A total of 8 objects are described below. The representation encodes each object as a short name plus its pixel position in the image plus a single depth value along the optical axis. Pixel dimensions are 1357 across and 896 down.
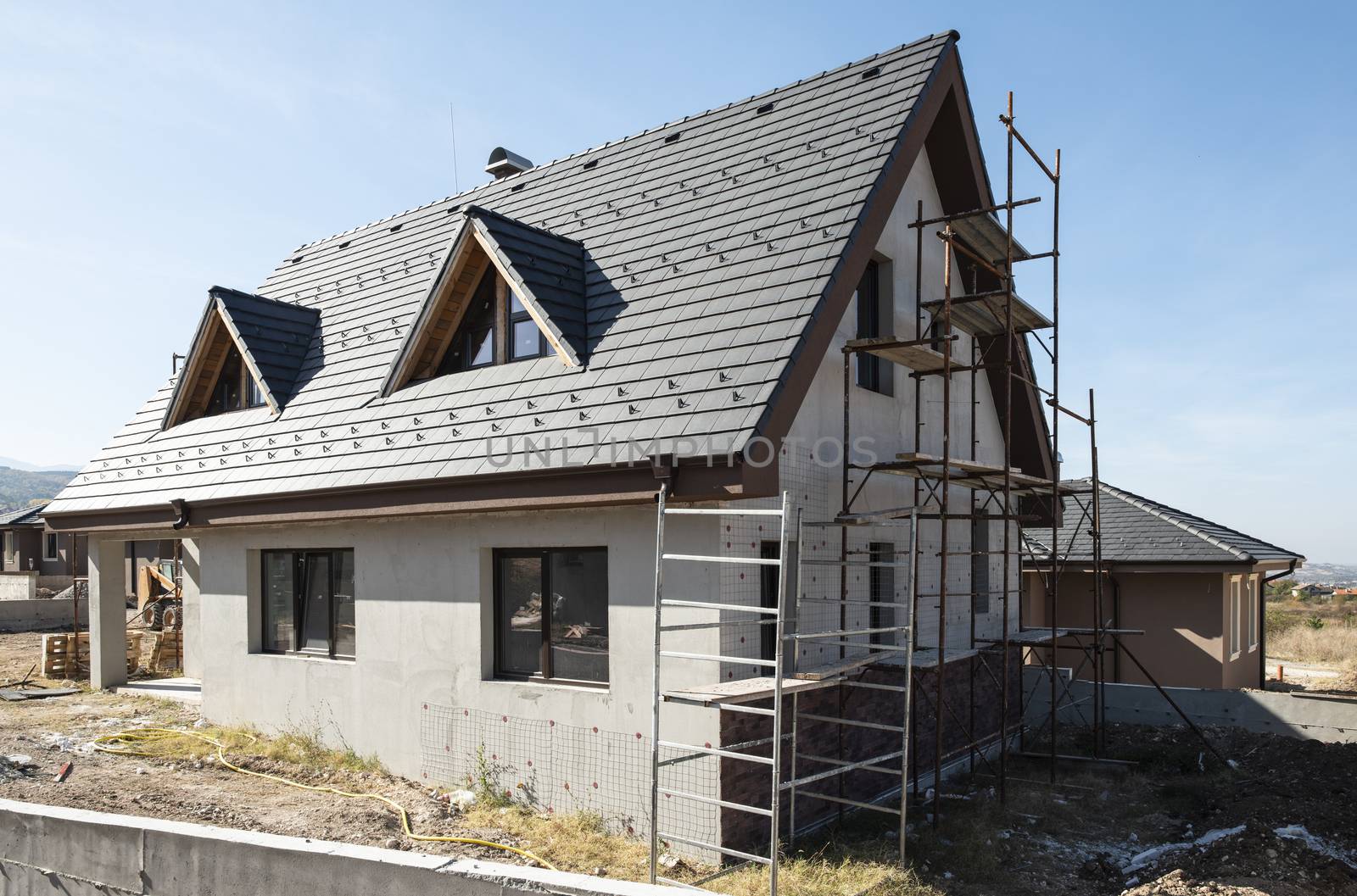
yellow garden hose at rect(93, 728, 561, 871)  10.12
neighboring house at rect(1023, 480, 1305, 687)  18.02
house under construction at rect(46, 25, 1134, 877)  8.38
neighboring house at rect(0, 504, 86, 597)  45.00
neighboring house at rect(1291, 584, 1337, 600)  67.38
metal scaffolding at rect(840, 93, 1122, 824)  9.65
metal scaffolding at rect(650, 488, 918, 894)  7.20
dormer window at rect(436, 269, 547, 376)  11.02
